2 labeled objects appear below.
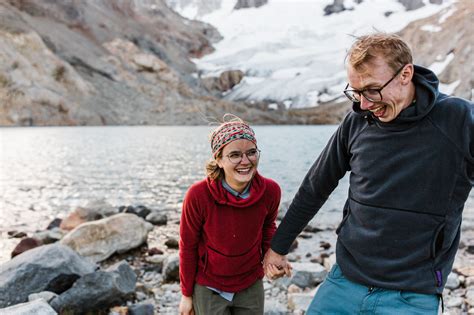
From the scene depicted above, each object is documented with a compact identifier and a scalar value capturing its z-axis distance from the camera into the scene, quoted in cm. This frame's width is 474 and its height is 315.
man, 262
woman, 344
